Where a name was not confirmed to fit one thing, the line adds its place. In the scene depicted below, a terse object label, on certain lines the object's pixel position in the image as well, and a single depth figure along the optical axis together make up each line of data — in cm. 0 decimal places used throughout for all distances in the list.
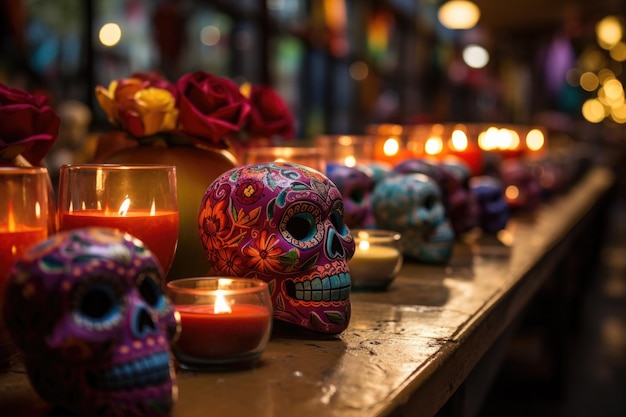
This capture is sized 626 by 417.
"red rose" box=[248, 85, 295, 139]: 197
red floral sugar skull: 123
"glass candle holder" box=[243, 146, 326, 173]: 165
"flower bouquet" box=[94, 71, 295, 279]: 147
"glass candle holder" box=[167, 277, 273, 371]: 103
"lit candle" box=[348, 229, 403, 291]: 170
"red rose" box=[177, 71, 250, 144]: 154
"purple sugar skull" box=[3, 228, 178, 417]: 80
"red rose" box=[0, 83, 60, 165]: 124
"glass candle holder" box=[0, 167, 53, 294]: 101
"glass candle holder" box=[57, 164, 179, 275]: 116
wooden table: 94
